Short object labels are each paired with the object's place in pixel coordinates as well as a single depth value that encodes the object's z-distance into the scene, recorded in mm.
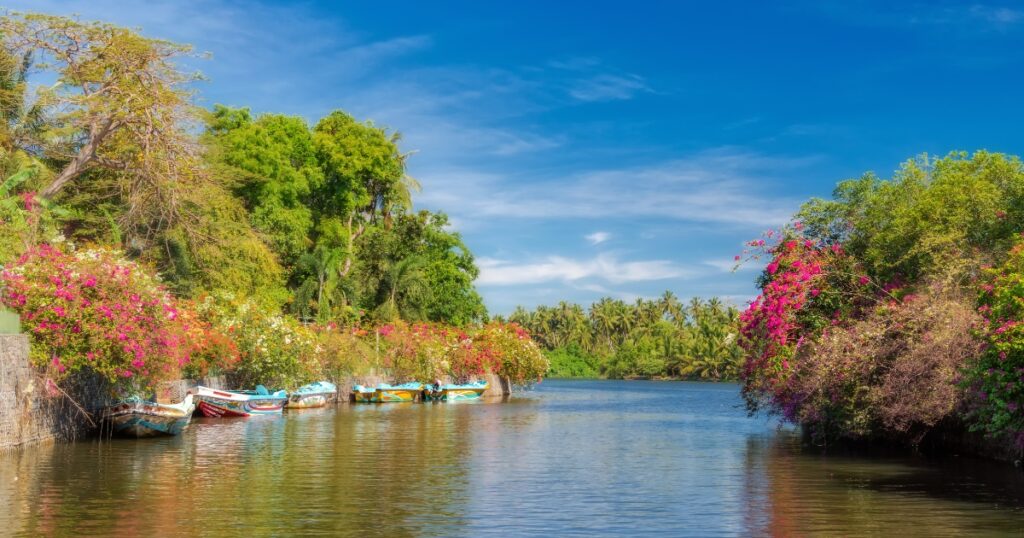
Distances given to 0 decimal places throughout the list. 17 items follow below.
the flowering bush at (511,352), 73562
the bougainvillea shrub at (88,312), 25453
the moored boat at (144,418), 29000
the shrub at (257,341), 45000
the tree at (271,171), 63531
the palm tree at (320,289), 62219
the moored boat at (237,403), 40719
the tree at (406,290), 68375
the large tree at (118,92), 37438
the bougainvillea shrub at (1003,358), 19438
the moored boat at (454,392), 62812
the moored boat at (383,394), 58062
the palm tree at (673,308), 168250
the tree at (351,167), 70312
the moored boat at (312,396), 49156
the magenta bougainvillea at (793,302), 28688
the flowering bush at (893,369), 23578
